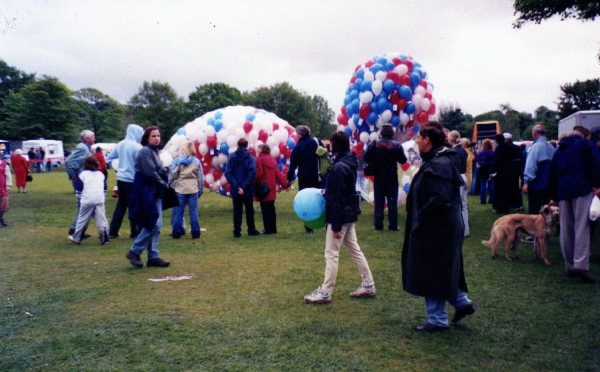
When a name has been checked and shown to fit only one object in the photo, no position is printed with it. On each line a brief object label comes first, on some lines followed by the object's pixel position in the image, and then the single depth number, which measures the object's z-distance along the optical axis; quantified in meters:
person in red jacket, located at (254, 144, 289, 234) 11.44
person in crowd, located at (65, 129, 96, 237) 10.86
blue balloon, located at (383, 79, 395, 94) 12.53
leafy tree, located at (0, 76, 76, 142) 24.52
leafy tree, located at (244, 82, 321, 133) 72.31
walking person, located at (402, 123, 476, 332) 4.86
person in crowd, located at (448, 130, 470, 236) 9.50
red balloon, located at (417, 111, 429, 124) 12.73
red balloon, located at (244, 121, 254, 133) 13.76
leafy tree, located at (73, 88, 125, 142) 79.19
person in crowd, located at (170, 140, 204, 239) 10.83
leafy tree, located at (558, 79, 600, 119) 50.69
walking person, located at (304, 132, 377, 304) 5.87
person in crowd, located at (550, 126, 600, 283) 6.93
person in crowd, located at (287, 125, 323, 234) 10.62
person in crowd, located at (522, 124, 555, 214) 9.20
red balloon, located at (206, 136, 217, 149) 13.84
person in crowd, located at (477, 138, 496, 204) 16.27
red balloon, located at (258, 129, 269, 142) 13.76
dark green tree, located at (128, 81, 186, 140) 73.44
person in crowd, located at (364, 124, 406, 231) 11.18
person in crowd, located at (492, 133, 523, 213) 13.76
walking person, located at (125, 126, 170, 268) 7.59
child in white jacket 10.22
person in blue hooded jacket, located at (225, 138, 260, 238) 11.06
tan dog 8.05
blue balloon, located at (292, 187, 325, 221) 6.09
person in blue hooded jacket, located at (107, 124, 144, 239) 10.34
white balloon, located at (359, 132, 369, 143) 13.00
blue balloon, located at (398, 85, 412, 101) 12.48
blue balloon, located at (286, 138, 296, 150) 14.22
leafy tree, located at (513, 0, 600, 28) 14.79
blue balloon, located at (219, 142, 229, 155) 13.75
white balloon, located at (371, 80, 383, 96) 12.57
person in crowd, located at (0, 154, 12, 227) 13.08
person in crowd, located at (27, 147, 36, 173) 42.62
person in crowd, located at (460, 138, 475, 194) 13.01
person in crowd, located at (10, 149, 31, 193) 20.75
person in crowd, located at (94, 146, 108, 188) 15.29
